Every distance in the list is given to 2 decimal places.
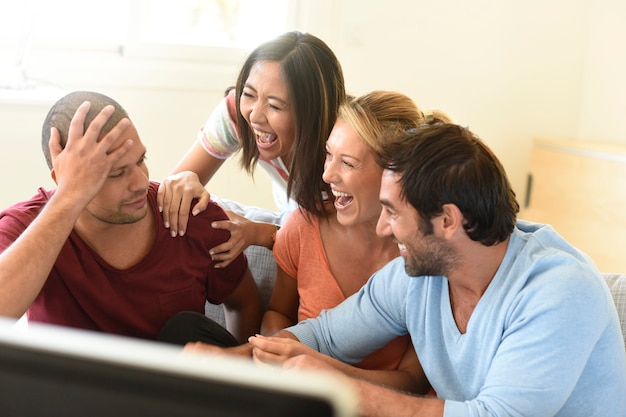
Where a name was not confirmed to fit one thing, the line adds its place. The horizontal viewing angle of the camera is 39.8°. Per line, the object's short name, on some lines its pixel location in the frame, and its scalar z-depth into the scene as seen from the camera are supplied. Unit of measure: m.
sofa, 2.00
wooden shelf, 3.71
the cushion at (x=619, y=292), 1.74
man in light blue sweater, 1.37
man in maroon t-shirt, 1.51
